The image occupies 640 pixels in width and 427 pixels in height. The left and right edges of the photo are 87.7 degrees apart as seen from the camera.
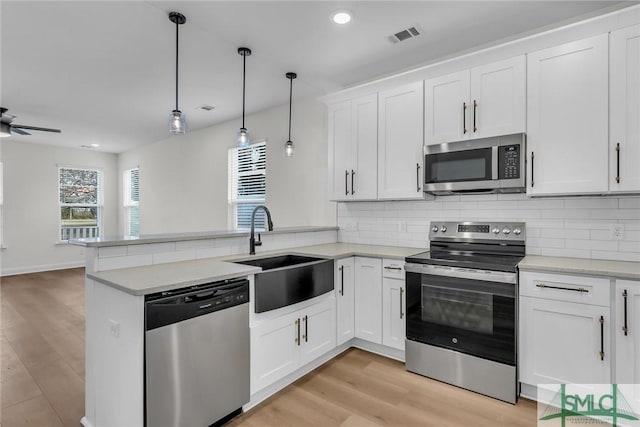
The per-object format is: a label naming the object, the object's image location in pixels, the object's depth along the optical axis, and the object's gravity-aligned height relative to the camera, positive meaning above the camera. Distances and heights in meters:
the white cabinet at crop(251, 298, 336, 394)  2.19 -0.95
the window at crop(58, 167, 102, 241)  7.45 +0.20
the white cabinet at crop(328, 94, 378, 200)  3.30 +0.66
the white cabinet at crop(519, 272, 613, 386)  2.01 -0.74
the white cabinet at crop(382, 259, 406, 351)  2.78 -0.78
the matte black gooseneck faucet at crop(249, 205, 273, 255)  2.74 -0.26
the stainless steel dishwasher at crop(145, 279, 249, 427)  1.64 -0.77
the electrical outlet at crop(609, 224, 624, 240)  2.37 -0.13
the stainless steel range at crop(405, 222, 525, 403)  2.26 -0.73
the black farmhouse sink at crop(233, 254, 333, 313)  2.21 -0.50
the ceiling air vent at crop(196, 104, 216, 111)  4.64 +1.47
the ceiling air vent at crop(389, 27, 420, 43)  2.68 +1.47
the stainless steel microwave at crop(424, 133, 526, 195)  2.51 +0.38
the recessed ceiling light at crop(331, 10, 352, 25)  2.42 +1.45
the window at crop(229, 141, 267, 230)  4.99 +0.45
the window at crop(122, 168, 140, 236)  7.88 +0.27
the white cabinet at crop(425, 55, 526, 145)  2.52 +0.89
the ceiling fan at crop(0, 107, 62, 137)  4.31 +1.13
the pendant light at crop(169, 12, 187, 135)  2.47 +0.69
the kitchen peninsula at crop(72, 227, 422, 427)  1.64 -0.43
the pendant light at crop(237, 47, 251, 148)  2.98 +0.74
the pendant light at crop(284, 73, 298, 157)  3.39 +1.45
